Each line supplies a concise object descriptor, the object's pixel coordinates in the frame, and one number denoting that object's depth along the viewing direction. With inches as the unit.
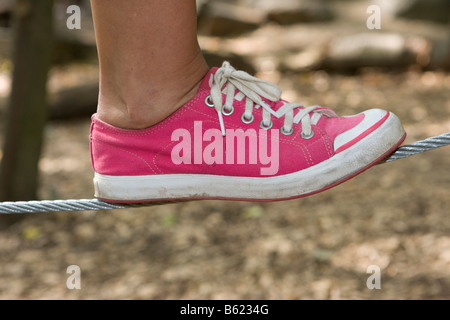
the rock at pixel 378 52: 198.1
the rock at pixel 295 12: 271.7
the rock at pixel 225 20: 260.1
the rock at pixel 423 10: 259.8
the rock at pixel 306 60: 203.3
